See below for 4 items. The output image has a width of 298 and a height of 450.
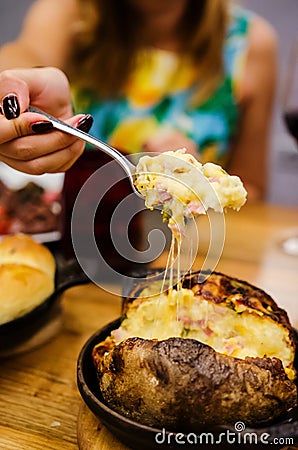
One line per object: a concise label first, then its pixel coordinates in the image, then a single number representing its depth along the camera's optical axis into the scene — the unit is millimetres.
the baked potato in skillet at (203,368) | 567
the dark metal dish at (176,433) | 518
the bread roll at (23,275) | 796
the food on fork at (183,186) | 654
